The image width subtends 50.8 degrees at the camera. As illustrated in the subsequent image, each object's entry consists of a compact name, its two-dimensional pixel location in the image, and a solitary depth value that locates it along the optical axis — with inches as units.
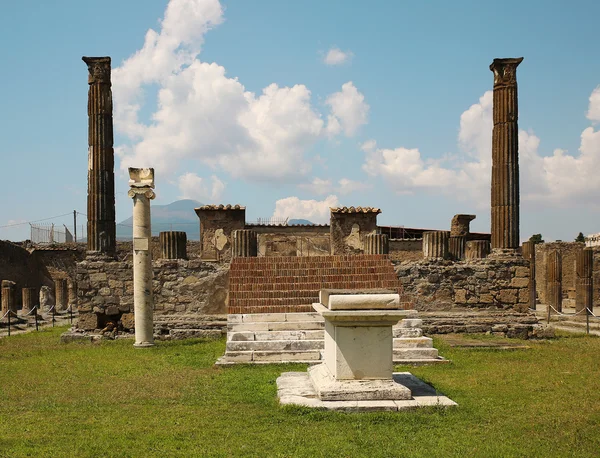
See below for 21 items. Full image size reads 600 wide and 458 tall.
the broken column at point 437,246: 593.3
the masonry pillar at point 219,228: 885.2
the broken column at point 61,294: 1037.8
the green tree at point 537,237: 2074.9
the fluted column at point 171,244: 571.8
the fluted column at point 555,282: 911.0
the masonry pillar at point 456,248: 624.8
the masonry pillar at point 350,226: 897.5
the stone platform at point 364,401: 252.1
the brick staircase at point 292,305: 402.9
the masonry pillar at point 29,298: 932.6
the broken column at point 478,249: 648.4
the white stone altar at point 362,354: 260.1
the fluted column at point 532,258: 958.4
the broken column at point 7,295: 842.0
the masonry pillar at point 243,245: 579.5
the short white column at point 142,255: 503.2
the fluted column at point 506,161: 591.8
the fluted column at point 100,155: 587.2
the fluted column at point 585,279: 867.4
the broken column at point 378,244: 605.6
